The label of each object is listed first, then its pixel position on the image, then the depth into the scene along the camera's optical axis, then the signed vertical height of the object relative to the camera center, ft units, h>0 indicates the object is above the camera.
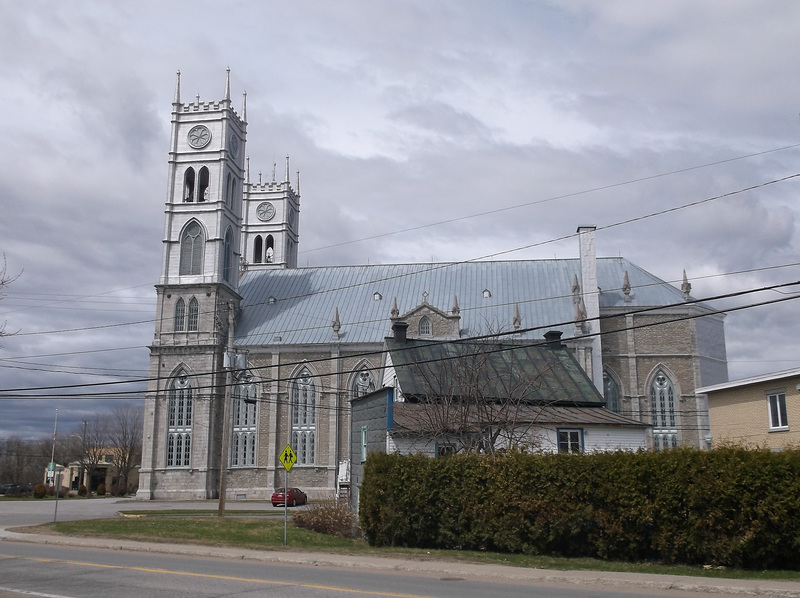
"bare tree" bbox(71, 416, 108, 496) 335.88 +9.84
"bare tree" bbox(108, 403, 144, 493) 300.81 +9.16
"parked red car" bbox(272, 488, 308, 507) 149.28 -6.57
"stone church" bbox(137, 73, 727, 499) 170.91 +29.38
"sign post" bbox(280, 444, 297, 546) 75.17 +0.50
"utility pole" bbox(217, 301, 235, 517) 111.75 +4.59
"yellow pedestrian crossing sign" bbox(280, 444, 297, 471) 75.17 +0.50
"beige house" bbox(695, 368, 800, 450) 90.12 +6.13
